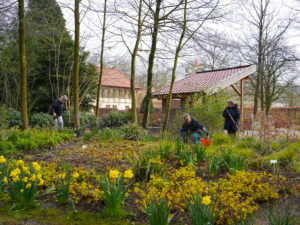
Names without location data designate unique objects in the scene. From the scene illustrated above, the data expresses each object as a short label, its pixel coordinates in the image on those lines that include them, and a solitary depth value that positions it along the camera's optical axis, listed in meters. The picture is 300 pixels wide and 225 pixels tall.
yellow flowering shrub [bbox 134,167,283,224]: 2.48
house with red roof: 35.62
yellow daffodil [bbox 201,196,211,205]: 1.99
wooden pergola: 12.86
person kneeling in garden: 6.78
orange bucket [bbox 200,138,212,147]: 5.48
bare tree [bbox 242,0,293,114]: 18.59
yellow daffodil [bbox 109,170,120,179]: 2.47
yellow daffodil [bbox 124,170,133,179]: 2.52
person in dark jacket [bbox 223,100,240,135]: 7.68
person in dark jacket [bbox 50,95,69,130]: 9.38
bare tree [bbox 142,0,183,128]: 9.48
